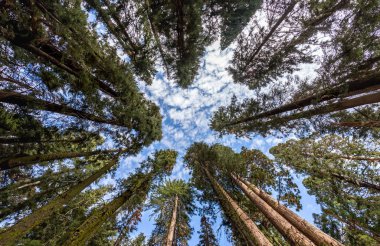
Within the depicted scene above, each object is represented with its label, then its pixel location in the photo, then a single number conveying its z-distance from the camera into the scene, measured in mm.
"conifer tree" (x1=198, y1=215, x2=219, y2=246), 12414
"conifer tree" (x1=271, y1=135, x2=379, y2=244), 7246
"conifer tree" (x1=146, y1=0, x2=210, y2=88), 7434
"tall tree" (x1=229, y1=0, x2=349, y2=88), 7523
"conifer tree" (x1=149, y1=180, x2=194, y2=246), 11867
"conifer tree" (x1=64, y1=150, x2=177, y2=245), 5016
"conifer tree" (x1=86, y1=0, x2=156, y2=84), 7223
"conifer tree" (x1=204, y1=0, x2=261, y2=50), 7547
